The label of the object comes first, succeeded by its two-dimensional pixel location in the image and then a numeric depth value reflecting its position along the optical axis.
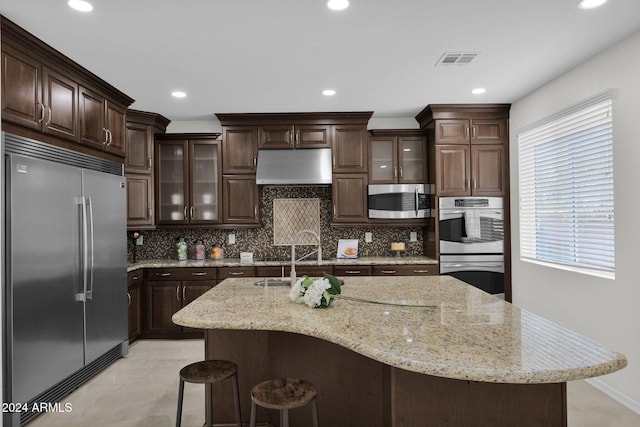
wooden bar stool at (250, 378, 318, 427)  1.66
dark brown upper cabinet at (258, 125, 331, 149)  4.75
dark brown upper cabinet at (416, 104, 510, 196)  4.50
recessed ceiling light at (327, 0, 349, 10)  2.28
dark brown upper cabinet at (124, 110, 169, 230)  4.44
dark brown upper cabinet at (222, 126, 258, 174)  4.76
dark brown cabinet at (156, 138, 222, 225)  4.80
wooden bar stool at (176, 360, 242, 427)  1.97
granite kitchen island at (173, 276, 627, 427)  1.34
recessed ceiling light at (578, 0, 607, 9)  2.31
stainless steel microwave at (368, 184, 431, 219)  4.70
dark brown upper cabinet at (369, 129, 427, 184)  4.80
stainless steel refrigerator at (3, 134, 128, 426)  2.45
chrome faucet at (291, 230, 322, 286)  2.64
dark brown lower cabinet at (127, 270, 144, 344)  4.20
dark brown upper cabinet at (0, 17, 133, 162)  2.51
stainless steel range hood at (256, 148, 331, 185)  4.61
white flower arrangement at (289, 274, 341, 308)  2.10
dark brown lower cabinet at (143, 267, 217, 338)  4.48
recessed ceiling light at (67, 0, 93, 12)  2.27
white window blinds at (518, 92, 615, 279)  3.06
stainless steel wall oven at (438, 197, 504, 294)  4.47
